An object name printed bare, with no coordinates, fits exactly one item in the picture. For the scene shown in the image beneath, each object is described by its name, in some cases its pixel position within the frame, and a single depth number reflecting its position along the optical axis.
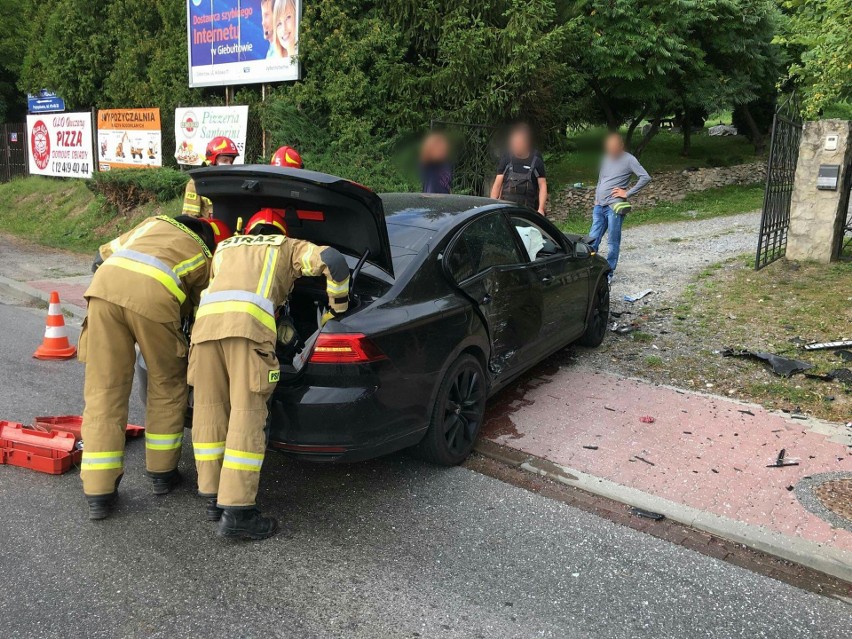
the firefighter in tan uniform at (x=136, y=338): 3.46
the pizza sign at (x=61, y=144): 17.97
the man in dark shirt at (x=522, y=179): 8.03
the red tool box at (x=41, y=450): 4.06
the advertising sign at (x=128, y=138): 15.84
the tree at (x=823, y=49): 8.62
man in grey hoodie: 7.88
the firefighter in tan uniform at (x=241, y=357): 3.31
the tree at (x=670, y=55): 15.02
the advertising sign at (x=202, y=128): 13.75
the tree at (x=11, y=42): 22.31
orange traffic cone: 6.36
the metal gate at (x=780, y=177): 8.30
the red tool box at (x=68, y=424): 4.48
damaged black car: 3.47
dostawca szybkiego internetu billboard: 12.65
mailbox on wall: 8.40
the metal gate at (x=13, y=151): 21.05
